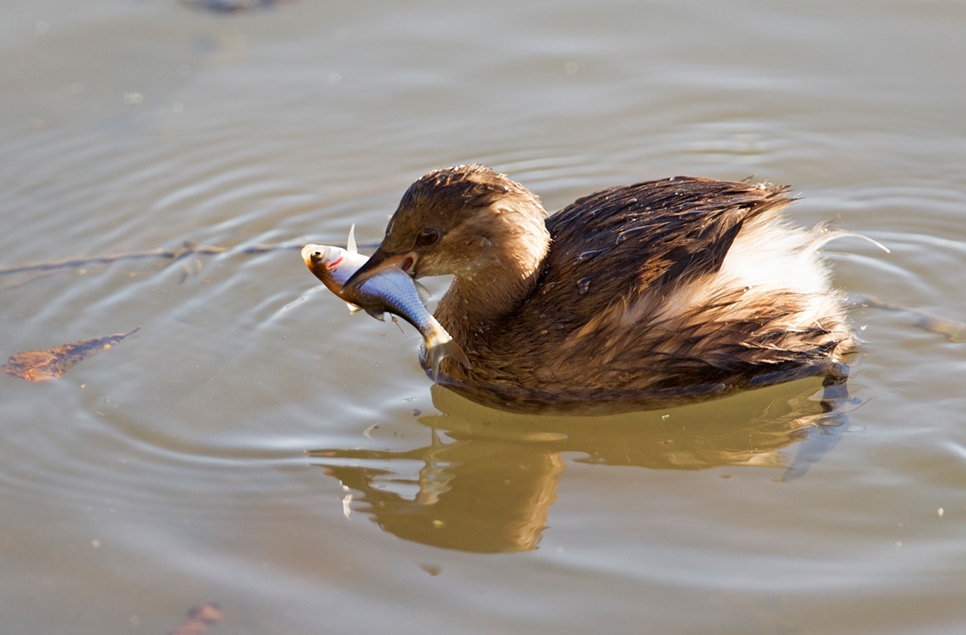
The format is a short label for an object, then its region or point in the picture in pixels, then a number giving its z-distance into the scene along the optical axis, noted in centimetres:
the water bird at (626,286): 933
